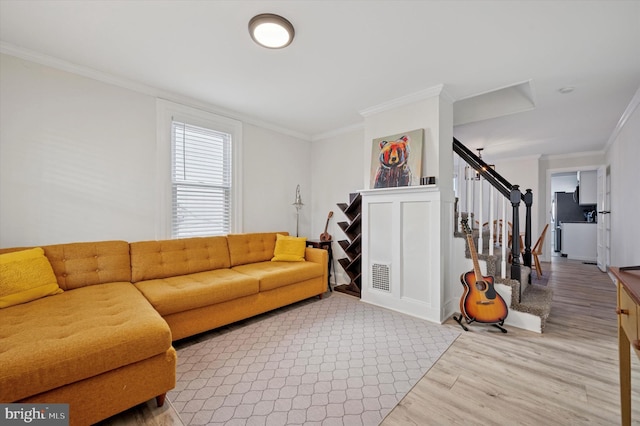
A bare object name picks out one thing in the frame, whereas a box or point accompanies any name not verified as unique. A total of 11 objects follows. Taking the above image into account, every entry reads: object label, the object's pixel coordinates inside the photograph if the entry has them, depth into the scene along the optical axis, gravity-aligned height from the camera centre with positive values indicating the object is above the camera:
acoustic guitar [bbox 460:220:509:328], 2.55 -0.87
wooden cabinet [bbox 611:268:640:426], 1.09 -0.52
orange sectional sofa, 1.25 -0.68
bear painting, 2.95 +0.62
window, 3.04 +0.50
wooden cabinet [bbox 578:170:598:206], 6.84 +0.68
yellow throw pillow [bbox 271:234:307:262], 3.55 -0.52
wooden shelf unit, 3.73 -0.48
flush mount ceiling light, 1.82 +1.32
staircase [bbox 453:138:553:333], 2.61 -0.52
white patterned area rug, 1.52 -1.16
